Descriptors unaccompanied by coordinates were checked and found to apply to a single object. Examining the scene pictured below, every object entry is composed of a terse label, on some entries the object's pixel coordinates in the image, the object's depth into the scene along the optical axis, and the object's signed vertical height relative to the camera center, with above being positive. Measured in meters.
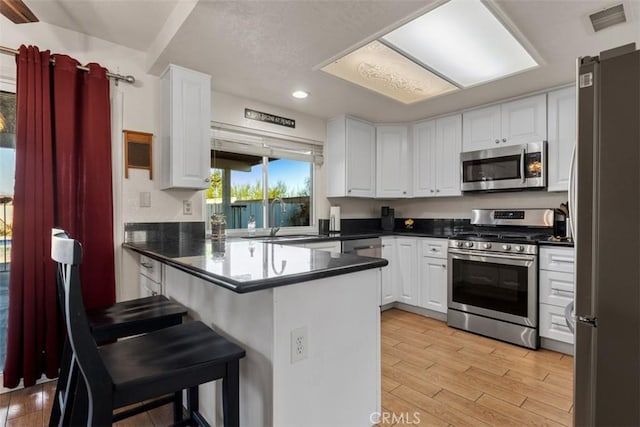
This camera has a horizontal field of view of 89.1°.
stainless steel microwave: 3.05 +0.42
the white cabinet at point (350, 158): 3.78 +0.62
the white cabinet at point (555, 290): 2.61 -0.66
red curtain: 2.01 +0.11
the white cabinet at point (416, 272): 3.43 -0.70
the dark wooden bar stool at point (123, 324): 1.45 -0.53
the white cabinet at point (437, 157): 3.68 +0.63
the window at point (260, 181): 3.16 +0.32
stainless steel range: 2.78 -0.62
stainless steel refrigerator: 1.03 -0.10
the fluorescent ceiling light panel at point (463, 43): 1.98 +1.17
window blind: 3.10 +0.70
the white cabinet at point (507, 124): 3.07 +0.86
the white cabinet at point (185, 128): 2.47 +0.64
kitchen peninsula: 1.16 -0.48
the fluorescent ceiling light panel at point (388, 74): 2.47 +1.17
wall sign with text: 3.27 +0.97
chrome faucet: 3.35 -0.01
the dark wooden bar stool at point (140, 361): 0.91 -0.50
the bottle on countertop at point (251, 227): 3.29 -0.17
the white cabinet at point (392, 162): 4.09 +0.60
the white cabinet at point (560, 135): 2.89 +0.67
